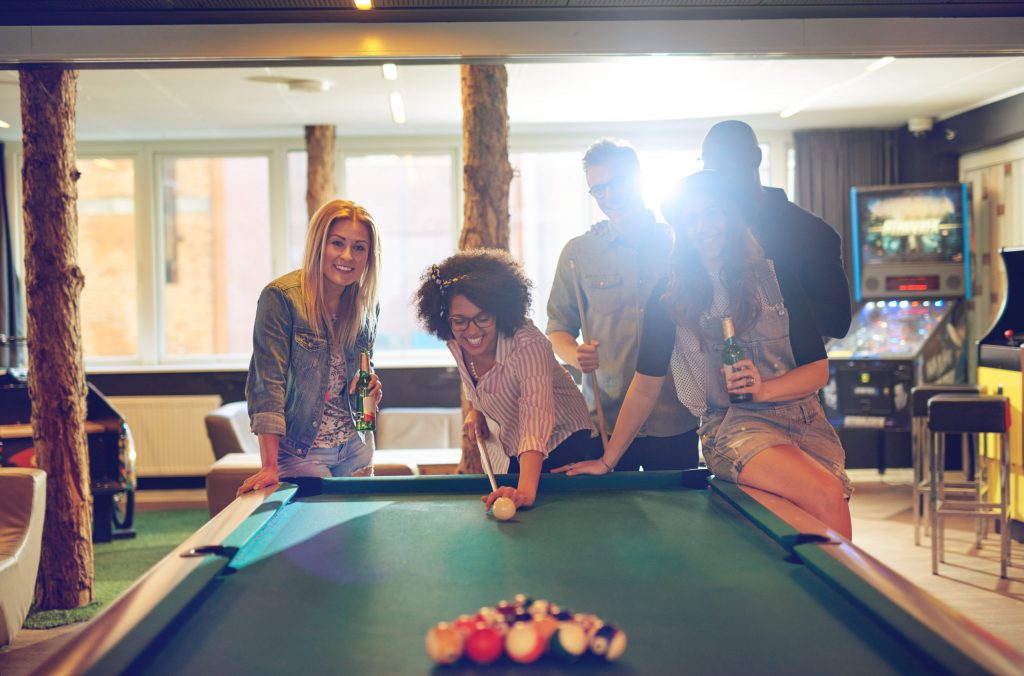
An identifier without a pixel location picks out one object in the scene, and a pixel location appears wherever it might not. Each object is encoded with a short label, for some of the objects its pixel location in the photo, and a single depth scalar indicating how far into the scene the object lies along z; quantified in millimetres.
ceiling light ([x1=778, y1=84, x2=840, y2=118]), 6258
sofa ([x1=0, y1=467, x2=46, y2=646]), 3338
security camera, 7309
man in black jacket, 2729
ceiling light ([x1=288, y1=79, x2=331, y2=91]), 5867
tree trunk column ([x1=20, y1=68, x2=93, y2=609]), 4141
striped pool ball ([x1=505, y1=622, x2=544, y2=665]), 1334
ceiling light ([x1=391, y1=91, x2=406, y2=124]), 6398
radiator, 7539
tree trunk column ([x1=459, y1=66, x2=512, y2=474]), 4582
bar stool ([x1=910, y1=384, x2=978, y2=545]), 5254
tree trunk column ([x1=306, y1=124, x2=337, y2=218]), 7152
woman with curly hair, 2580
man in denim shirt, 3029
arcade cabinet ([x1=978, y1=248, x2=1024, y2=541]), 5082
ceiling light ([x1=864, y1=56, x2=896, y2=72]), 5422
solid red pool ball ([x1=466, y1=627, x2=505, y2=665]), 1339
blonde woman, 2820
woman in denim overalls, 2533
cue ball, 2188
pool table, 1371
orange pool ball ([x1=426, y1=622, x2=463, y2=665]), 1327
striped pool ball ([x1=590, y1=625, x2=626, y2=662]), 1332
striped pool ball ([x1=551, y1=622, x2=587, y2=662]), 1331
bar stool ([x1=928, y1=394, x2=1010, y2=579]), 4668
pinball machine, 6906
